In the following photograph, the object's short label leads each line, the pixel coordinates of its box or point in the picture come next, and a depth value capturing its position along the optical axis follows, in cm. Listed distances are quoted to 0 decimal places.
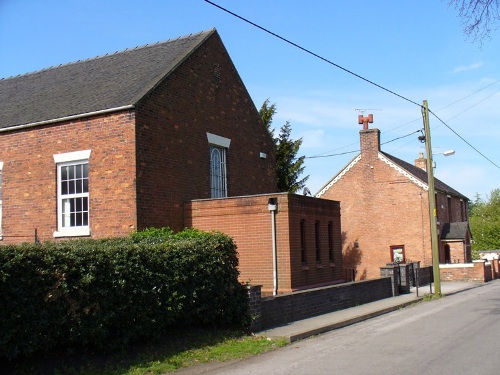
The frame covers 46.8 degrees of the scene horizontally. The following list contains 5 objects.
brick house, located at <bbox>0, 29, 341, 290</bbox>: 1614
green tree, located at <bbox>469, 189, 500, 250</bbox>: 6631
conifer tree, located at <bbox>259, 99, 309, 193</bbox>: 2941
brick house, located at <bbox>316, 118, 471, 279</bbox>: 3603
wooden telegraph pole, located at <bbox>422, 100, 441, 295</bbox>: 2286
